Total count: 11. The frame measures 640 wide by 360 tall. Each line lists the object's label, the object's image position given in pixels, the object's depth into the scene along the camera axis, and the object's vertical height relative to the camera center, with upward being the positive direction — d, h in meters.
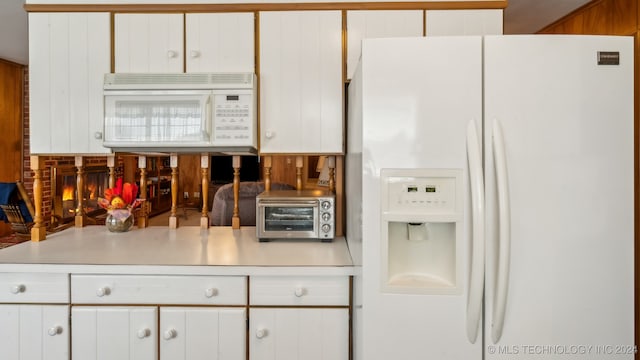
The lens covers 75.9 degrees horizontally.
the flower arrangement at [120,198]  2.41 -0.13
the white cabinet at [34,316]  1.78 -0.61
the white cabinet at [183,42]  2.18 +0.72
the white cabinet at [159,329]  1.78 -0.66
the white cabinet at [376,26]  2.14 +0.79
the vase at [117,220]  2.40 -0.25
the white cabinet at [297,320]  1.78 -0.62
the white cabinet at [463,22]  2.12 +0.80
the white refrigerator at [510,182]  1.40 -0.02
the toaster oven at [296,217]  2.14 -0.21
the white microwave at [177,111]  2.10 +0.34
